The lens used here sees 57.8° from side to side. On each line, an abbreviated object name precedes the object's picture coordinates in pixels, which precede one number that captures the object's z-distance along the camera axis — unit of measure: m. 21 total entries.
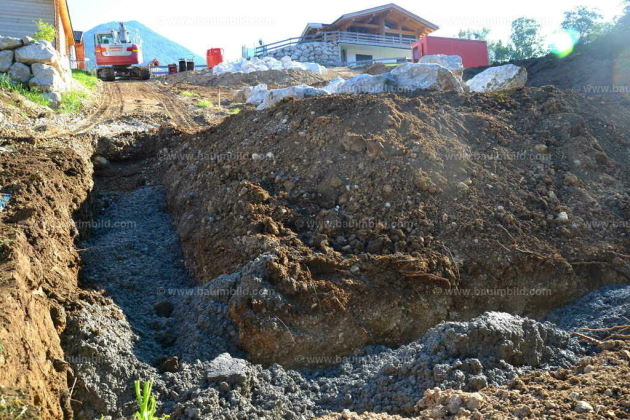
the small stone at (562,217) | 6.22
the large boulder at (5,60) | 13.81
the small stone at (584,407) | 3.37
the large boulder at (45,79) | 13.73
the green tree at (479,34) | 38.91
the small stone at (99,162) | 8.41
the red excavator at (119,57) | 23.41
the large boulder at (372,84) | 9.54
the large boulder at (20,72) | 13.73
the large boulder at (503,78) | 11.65
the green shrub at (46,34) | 16.38
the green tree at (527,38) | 27.89
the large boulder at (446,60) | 20.91
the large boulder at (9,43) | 14.30
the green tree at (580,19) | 22.92
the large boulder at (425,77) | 9.24
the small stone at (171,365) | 4.38
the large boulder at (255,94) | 16.25
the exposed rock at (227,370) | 4.22
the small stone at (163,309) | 5.27
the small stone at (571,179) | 6.77
